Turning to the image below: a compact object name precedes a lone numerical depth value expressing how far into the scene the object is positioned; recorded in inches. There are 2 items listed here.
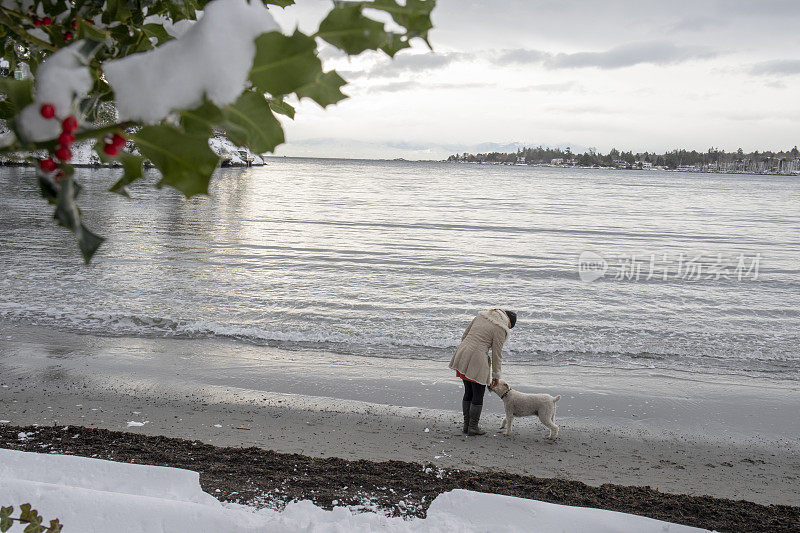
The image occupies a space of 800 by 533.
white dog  323.0
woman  326.6
